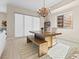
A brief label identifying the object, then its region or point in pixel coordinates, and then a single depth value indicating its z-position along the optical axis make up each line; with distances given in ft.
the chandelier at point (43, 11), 7.81
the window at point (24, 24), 11.50
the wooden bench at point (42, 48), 5.12
